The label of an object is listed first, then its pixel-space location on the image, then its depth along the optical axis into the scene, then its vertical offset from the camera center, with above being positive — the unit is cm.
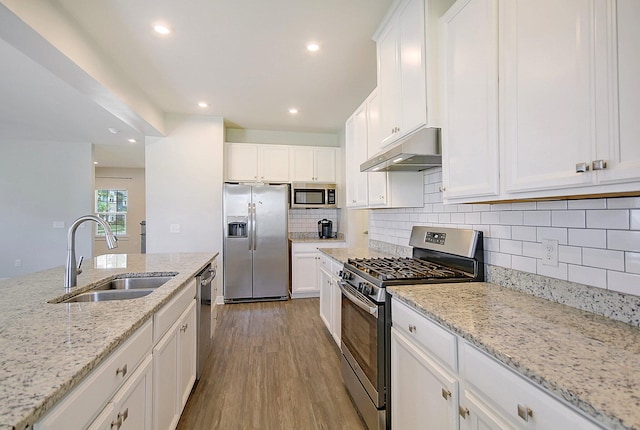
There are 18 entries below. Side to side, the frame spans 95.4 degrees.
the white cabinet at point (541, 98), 82 +42
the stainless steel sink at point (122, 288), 159 -42
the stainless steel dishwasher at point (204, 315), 218 -77
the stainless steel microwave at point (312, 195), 462 +36
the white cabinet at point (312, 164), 470 +88
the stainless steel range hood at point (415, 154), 165 +38
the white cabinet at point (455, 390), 73 -56
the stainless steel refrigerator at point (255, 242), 419 -35
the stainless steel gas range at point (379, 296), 153 -46
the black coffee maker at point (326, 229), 480 -20
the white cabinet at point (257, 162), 450 +88
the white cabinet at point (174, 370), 136 -83
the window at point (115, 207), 766 +32
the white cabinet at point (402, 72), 171 +95
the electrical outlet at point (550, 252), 127 -16
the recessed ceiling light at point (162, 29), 216 +144
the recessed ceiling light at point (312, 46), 241 +145
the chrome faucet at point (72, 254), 157 -19
